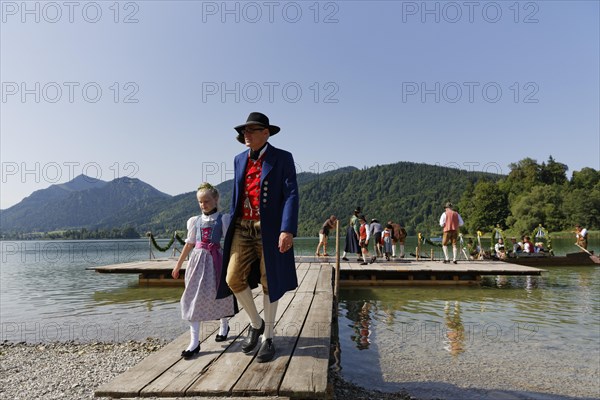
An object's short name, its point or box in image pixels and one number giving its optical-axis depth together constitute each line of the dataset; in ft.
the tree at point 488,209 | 268.00
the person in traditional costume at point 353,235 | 55.21
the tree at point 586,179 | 318.24
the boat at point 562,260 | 74.28
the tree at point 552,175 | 319.27
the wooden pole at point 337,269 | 32.44
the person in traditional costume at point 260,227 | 12.27
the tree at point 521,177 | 290.97
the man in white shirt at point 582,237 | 79.41
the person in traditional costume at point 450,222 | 47.47
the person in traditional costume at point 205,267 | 13.50
